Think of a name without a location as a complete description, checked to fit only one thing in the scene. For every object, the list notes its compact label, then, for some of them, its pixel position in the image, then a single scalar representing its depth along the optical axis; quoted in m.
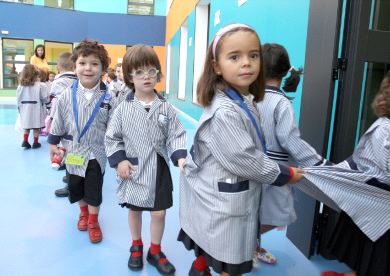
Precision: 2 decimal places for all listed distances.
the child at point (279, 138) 1.68
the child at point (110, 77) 6.59
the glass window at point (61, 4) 14.14
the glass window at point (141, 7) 14.96
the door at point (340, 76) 1.82
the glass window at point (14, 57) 13.73
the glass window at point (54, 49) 14.34
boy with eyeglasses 1.85
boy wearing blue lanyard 2.21
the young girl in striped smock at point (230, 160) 1.27
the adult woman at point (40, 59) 6.10
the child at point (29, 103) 5.07
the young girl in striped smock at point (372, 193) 1.45
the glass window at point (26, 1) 13.96
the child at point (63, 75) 3.62
